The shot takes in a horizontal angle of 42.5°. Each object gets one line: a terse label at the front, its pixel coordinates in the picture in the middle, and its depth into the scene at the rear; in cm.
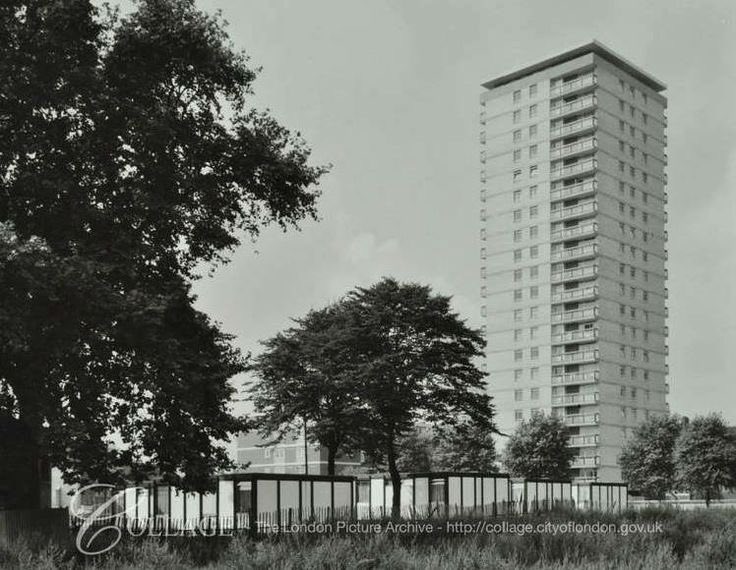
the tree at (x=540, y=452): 8262
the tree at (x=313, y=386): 5203
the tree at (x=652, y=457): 8238
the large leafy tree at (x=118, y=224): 2367
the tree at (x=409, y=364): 5103
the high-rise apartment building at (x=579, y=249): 10962
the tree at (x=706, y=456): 7344
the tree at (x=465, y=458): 8300
